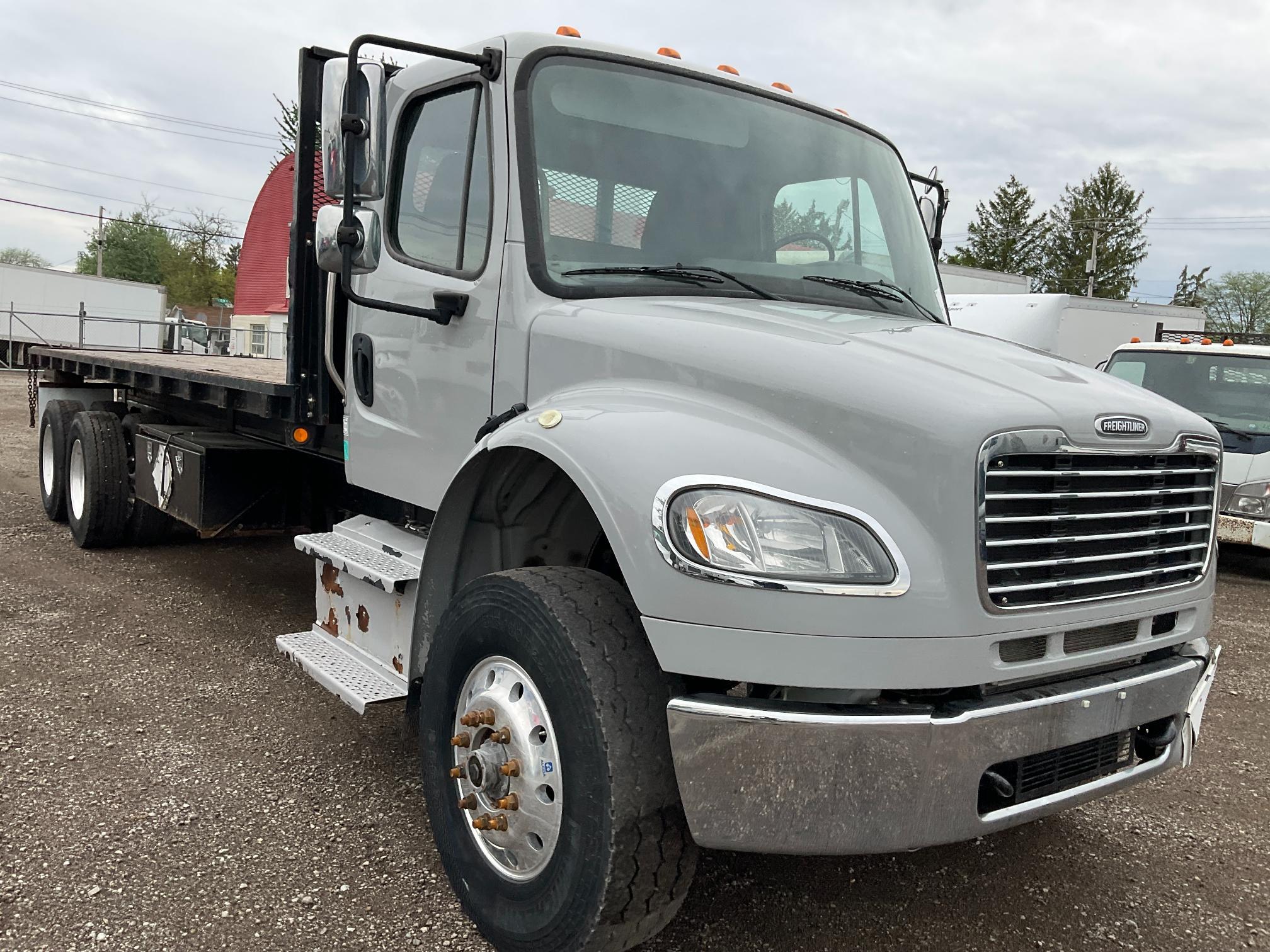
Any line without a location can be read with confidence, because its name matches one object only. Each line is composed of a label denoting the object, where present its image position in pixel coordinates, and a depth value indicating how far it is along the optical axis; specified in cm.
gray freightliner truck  225
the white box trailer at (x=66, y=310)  3247
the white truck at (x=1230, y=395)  846
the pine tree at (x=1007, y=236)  5078
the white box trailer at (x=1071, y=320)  1333
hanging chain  903
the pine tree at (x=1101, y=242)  5281
